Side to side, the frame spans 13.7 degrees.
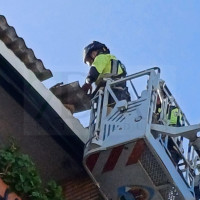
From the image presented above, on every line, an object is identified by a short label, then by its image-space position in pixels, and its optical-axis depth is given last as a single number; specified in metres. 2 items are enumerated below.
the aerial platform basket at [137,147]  8.41
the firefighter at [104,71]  9.09
